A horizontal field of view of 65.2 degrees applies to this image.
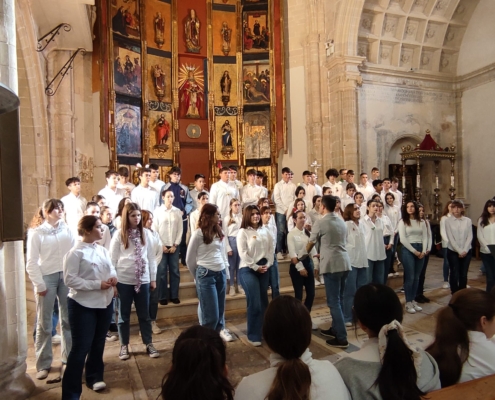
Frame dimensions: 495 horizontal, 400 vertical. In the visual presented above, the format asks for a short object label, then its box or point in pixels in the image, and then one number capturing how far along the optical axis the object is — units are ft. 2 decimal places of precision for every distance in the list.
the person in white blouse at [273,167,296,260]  28.84
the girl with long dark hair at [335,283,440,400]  5.61
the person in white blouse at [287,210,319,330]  18.16
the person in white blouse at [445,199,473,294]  22.11
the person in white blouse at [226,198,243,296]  21.85
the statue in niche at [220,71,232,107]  45.37
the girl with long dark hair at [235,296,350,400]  5.02
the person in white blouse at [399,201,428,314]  21.17
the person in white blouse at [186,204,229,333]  15.40
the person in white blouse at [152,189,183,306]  20.51
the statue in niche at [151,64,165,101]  42.36
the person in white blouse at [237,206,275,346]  16.46
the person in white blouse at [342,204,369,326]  18.44
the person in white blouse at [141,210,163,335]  16.83
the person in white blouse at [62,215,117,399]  11.10
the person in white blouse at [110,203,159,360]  14.61
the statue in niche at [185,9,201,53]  44.91
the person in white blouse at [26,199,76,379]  13.70
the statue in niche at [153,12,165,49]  42.60
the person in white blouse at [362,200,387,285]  20.51
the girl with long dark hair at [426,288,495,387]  7.16
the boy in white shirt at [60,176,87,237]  20.85
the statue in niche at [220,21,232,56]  45.57
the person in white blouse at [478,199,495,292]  21.53
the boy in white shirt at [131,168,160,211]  23.80
